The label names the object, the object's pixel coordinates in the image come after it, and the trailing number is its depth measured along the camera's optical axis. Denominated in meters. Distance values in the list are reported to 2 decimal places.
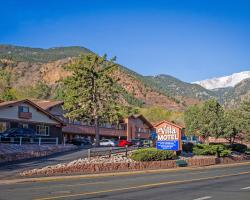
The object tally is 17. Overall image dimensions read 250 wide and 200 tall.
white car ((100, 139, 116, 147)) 44.87
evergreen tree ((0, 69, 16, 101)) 100.29
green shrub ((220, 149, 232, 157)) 35.18
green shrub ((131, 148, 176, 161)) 26.99
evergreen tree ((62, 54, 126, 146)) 39.82
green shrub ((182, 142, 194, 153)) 34.74
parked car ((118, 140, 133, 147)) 44.70
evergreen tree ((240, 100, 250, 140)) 45.83
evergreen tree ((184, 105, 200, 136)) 41.68
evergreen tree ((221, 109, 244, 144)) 40.86
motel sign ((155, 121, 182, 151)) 29.69
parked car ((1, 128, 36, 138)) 32.95
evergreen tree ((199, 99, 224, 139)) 40.40
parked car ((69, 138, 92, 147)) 44.91
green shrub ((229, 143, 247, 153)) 42.48
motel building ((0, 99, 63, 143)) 38.74
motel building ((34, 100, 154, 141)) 49.37
